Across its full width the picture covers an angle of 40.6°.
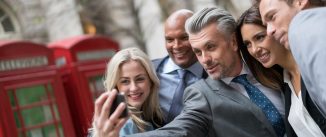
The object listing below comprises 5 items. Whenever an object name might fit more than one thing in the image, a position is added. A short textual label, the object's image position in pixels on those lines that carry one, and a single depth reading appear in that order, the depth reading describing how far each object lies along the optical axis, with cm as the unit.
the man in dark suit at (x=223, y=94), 197
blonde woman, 248
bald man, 296
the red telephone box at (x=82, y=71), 576
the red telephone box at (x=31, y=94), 480
